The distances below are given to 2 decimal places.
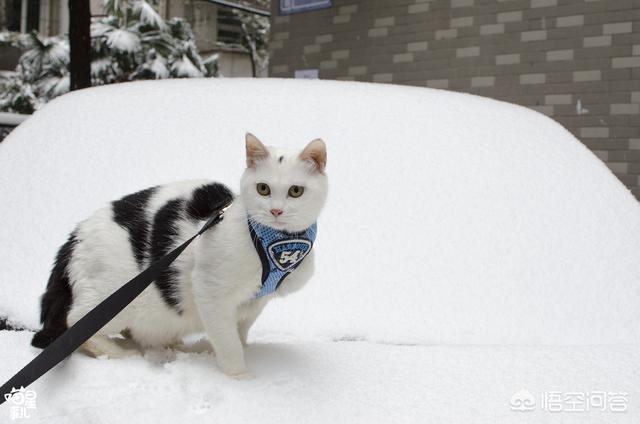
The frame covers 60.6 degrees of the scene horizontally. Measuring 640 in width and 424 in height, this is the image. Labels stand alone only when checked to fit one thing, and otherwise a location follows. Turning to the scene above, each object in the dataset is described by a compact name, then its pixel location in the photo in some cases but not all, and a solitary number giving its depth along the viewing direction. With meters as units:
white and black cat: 1.08
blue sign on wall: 5.77
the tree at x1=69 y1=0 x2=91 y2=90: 4.64
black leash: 1.00
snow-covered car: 1.13
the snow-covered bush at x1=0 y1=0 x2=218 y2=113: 8.48
